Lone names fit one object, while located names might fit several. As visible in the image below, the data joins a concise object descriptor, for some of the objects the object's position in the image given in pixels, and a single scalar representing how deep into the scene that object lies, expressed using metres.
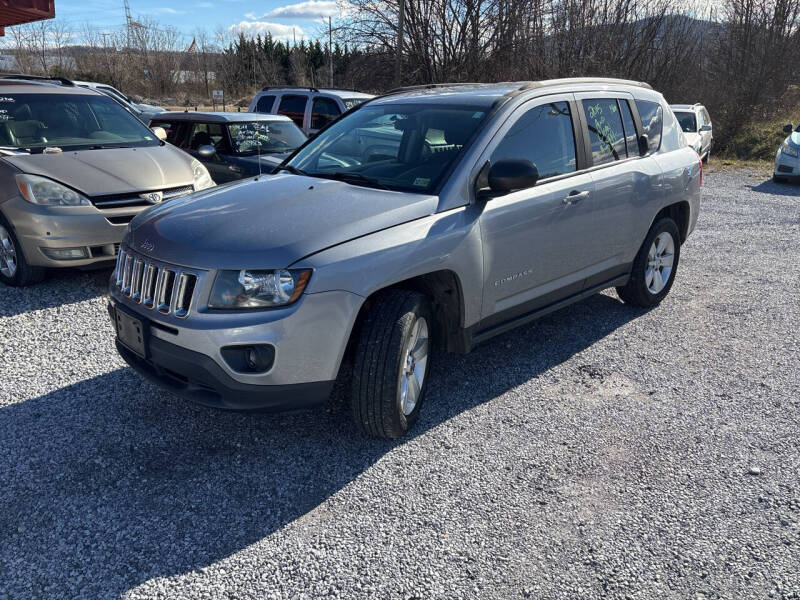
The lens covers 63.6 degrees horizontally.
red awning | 13.84
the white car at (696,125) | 14.11
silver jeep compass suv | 2.94
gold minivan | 5.43
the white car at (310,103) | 12.20
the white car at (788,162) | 13.50
